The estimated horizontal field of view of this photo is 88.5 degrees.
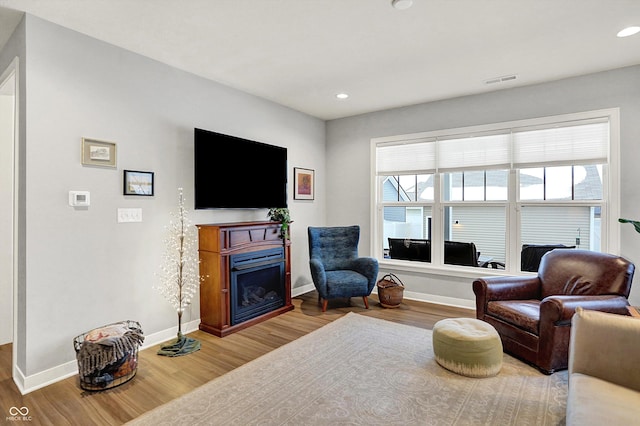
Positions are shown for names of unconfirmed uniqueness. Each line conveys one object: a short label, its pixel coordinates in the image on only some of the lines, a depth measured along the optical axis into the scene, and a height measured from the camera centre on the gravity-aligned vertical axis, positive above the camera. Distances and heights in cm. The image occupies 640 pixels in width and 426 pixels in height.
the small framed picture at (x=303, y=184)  484 +42
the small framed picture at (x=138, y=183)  293 +26
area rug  203 -127
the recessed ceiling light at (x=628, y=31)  262 +146
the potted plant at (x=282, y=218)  410 -8
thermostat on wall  258 +11
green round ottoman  245 -106
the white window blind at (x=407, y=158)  459 +77
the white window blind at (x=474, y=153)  407 +75
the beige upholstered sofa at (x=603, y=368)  145 -83
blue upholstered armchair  406 -72
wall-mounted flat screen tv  351 +46
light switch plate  290 -3
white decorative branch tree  311 -59
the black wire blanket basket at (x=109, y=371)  235 -117
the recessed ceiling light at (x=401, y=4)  224 +144
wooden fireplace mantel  337 -58
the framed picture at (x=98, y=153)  268 +49
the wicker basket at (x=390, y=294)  422 -108
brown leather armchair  248 -74
